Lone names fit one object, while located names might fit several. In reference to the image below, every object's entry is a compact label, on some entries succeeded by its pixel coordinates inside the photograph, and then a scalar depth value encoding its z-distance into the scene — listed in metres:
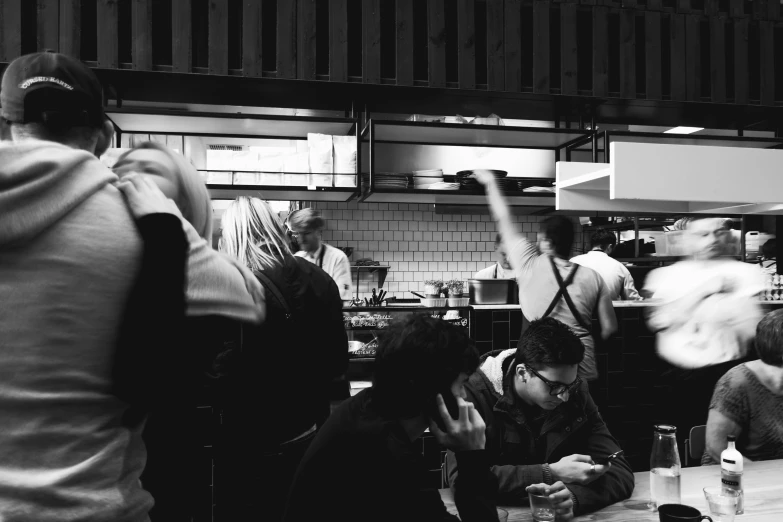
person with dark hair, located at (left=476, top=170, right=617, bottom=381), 3.15
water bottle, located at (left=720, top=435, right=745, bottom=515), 1.57
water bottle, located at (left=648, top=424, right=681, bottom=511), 1.64
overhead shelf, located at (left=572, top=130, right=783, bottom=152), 4.45
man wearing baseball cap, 0.70
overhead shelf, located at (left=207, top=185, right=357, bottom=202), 4.13
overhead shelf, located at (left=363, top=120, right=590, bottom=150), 4.34
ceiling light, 5.40
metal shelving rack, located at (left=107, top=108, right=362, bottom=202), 4.06
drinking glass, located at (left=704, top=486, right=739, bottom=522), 1.50
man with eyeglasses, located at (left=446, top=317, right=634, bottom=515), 1.96
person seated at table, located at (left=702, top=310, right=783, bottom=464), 2.15
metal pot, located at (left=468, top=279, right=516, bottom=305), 4.12
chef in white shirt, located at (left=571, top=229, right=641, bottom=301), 4.60
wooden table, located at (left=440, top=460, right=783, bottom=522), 1.61
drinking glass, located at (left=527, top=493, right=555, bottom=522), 1.49
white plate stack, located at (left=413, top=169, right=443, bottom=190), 4.38
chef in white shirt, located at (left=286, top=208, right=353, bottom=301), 3.84
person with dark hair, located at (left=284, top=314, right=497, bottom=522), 1.29
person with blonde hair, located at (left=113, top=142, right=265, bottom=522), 0.75
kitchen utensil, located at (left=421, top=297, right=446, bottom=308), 3.82
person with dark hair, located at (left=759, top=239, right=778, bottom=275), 6.01
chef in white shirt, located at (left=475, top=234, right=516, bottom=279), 5.61
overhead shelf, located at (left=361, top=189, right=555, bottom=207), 4.34
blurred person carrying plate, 2.38
